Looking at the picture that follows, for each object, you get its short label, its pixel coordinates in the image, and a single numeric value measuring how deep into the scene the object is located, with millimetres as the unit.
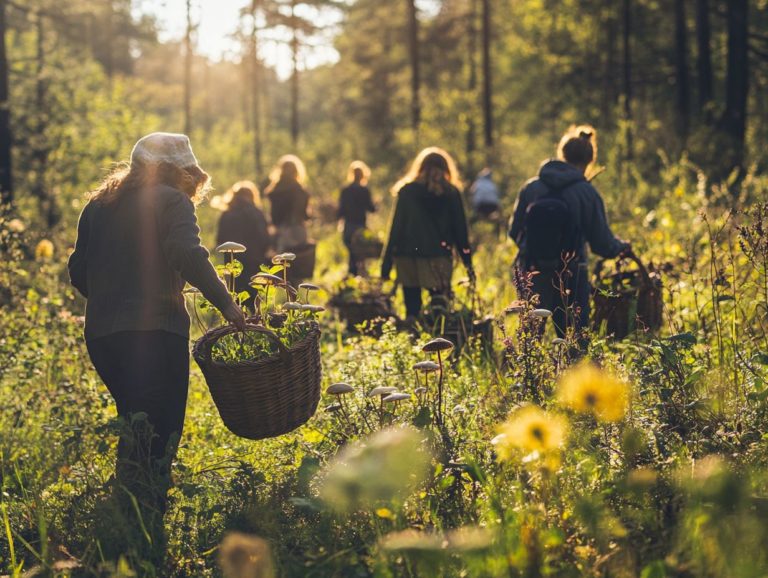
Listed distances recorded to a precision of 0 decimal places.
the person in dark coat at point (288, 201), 11648
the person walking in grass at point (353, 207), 13258
